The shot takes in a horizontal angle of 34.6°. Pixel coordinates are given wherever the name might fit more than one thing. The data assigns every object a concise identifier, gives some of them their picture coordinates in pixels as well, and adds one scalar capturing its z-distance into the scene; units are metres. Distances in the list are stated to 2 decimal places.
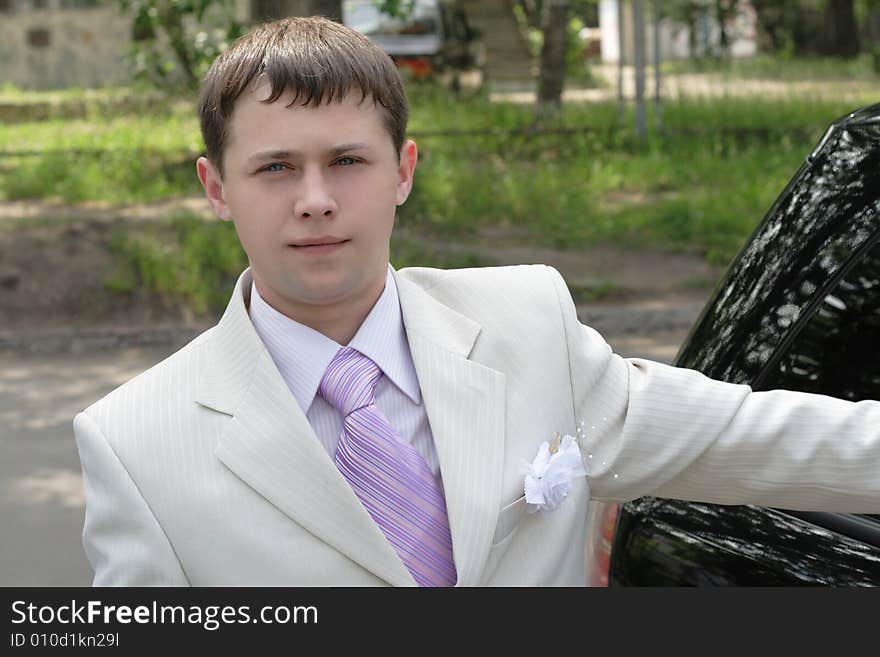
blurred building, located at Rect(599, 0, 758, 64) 33.50
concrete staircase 25.22
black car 2.21
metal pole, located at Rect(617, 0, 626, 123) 15.12
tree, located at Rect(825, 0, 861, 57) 31.53
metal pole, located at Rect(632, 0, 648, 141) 14.01
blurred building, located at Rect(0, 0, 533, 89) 23.86
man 1.85
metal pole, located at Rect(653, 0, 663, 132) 14.48
